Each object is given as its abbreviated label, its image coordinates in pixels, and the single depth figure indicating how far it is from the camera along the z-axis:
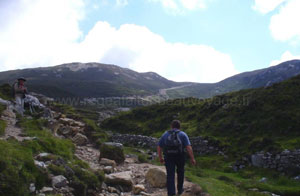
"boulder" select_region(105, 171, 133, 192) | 9.31
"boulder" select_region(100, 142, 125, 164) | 14.15
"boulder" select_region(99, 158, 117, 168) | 12.87
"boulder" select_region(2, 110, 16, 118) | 16.95
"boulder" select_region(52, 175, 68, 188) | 6.98
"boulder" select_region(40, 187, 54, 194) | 6.38
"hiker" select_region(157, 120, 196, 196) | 8.01
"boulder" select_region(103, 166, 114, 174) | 11.41
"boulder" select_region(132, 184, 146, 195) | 9.12
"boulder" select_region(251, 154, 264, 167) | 15.99
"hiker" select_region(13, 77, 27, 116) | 18.89
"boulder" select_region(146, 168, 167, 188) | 10.38
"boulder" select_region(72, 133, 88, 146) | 19.12
